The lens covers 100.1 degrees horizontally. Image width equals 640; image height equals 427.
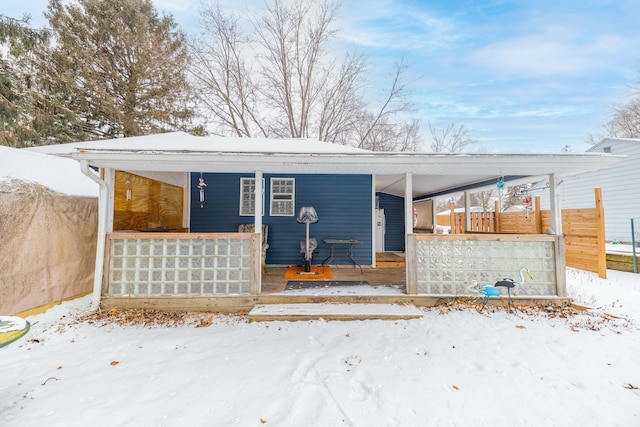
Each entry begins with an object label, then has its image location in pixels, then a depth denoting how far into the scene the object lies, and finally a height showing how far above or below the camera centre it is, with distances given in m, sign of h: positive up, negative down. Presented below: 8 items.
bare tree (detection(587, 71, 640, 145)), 16.43 +7.52
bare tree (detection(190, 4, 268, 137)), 13.91 +8.18
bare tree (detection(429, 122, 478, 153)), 20.42 +6.93
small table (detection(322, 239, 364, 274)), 5.79 -0.47
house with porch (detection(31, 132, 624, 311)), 4.03 -0.31
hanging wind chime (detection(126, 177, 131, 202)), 4.97 +0.72
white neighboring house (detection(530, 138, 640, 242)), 9.10 +1.47
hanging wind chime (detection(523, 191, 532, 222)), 6.02 +0.56
